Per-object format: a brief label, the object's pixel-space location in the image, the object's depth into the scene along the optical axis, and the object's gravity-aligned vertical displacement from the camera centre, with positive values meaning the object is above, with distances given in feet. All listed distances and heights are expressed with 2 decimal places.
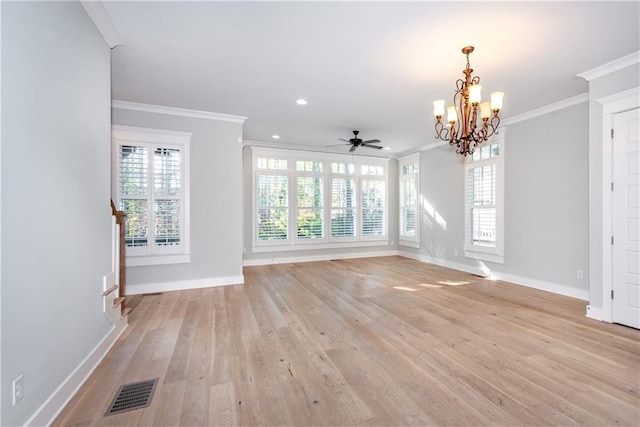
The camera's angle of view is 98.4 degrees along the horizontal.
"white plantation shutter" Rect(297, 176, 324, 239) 22.79 +0.40
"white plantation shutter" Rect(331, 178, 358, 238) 24.12 +0.41
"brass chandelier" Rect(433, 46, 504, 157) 8.86 +3.55
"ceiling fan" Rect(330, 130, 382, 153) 17.50 +4.44
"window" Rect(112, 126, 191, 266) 13.53 +1.07
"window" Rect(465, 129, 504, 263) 16.63 +0.60
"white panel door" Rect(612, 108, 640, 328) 9.63 -0.27
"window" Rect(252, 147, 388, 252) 21.50 +0.98
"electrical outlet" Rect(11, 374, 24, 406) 4.55 -2.95
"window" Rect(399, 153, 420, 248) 23.94 +0.95
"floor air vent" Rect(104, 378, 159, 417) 5.78 -4.09
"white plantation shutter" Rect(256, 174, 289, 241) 21.29 +0.39
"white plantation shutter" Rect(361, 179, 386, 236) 25.38 +0.42
